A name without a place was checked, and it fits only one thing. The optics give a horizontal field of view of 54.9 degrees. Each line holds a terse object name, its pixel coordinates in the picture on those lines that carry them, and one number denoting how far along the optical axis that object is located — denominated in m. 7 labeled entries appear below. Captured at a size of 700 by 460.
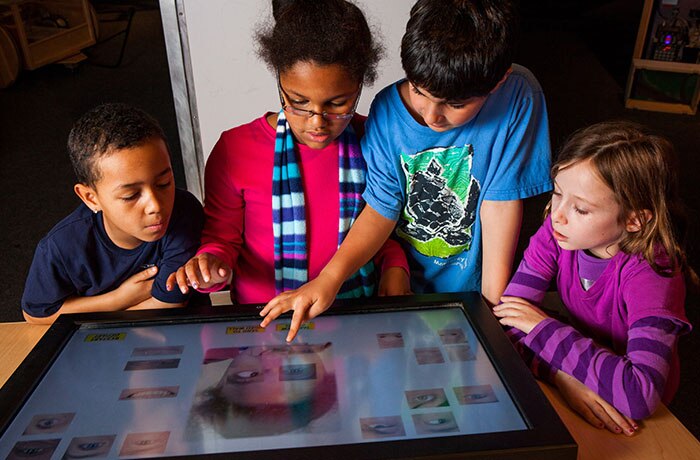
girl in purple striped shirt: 1.03
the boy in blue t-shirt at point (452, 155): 1.03
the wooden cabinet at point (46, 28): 4.44
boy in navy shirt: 1.16
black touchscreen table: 0.82
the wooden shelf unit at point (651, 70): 4.15
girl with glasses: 1.13
